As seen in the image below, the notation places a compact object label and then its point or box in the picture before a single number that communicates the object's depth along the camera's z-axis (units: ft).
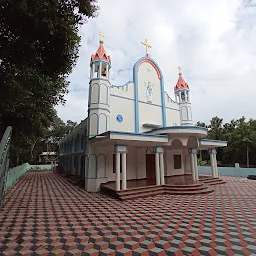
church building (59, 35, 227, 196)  34.37
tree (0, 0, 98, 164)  15.21
